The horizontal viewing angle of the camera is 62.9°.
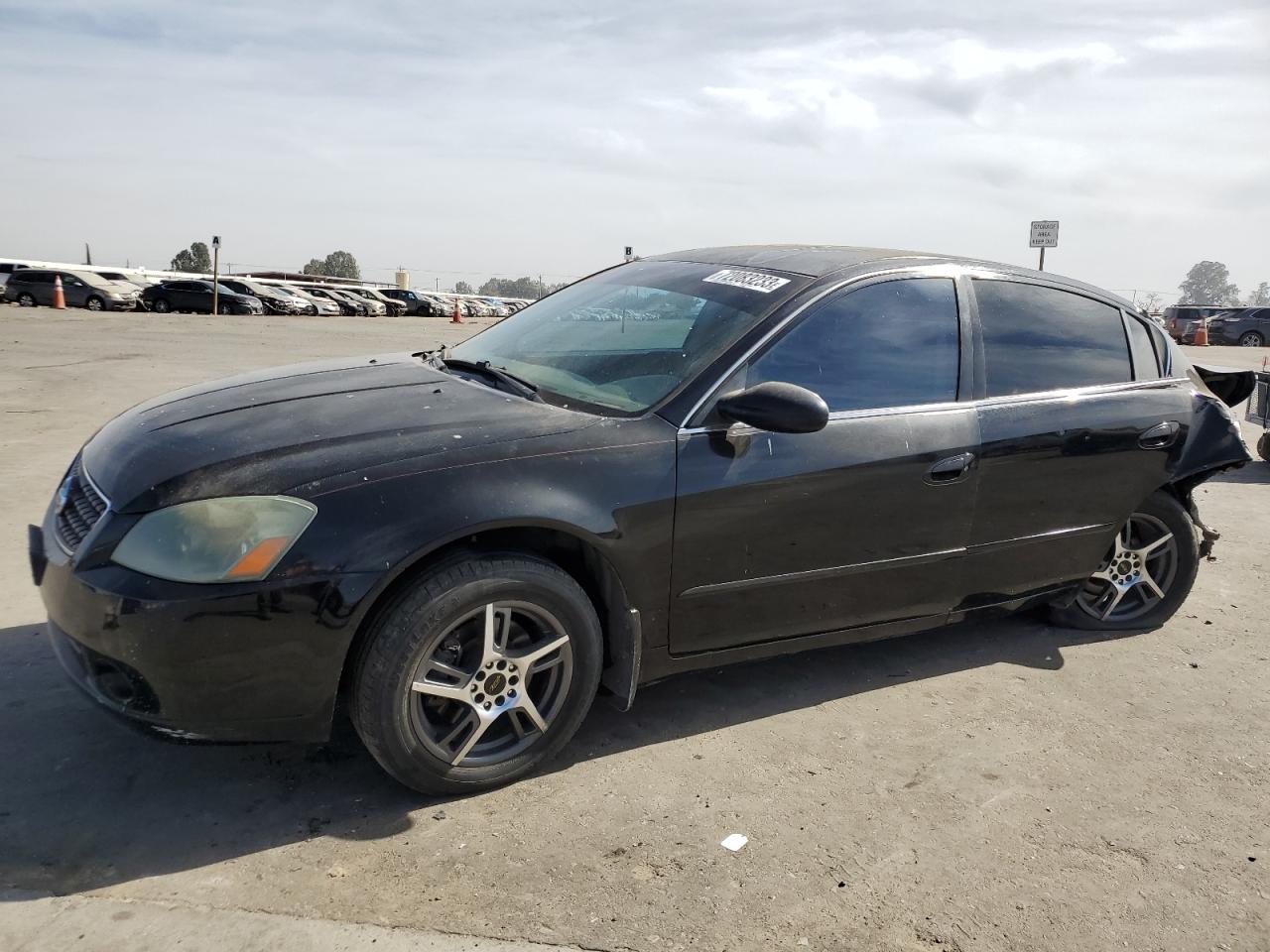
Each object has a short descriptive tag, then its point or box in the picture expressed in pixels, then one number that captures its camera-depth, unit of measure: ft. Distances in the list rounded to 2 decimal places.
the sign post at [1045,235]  68.44
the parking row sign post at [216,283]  119.24
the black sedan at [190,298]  120.06
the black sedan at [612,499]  9.01
